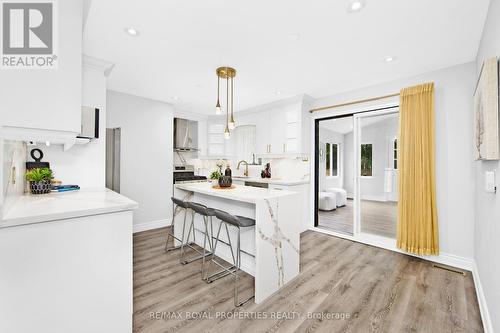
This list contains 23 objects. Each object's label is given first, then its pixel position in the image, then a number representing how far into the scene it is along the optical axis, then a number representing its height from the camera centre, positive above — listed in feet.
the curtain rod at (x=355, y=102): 10.48 +3.63
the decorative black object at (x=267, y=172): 15.55 -0.40
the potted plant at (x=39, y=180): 6.46 -0.46
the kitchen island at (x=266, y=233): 6.58 -2.37
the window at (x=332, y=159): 21.73 +0.84
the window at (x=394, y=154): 12.26 +0.79
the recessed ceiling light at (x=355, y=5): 5.45 +4.34
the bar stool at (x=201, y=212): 7.72 -1.72
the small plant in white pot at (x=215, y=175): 11.07 -0.46
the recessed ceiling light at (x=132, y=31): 6.68 +4.40
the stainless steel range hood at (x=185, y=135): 16.07 +2.56
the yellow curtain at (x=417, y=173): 8.99 -0.28
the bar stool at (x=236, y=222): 6.44 -1.79
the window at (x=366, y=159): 11.96 +0.48
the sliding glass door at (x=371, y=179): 11.70 -0.71
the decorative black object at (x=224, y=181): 8.74 -0.61
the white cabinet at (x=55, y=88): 3.49 +1.40
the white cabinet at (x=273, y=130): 13.35 +2.66
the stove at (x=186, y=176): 15.21 -0.73
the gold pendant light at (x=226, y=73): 8.61 +4.12
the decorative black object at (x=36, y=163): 7.12 +0.10
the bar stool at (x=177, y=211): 8.86 -2.30
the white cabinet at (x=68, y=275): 3.65 -2.16
